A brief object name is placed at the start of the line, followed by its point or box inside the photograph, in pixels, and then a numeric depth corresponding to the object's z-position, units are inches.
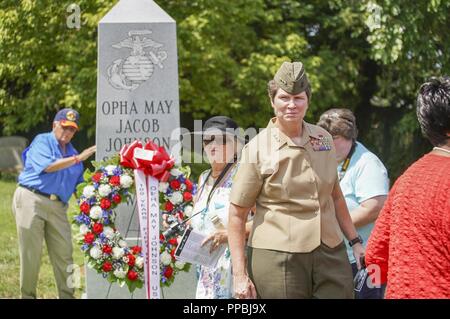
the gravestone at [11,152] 785.6
